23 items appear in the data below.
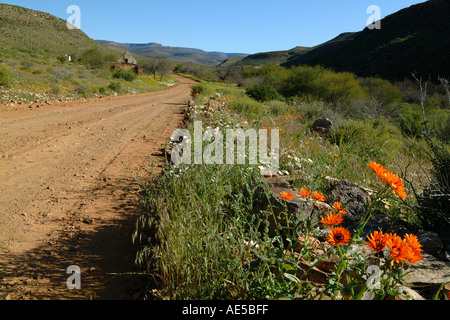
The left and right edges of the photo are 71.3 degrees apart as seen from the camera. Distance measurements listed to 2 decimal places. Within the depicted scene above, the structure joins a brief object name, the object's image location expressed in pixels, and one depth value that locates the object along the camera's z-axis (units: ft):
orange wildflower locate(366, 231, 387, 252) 4.93
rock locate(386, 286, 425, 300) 5.93
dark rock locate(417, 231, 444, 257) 9.11
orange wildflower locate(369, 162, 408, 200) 5.45
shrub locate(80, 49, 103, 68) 138.00
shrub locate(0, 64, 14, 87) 38.29
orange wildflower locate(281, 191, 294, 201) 6.87
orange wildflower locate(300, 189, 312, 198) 6.62
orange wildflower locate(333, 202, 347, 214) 6.23
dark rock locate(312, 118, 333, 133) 30.35
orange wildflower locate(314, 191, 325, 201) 6.46
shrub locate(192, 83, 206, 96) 58.17
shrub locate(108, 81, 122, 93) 63.86
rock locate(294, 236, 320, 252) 8.62
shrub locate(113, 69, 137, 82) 98.32
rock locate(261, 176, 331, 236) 9.40
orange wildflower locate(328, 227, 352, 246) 5.34
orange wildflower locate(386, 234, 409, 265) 4.71
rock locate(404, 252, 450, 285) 7.59
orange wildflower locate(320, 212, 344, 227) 5.65
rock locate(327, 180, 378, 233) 10.76
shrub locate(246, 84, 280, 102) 54.80
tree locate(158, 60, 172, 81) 178.91
